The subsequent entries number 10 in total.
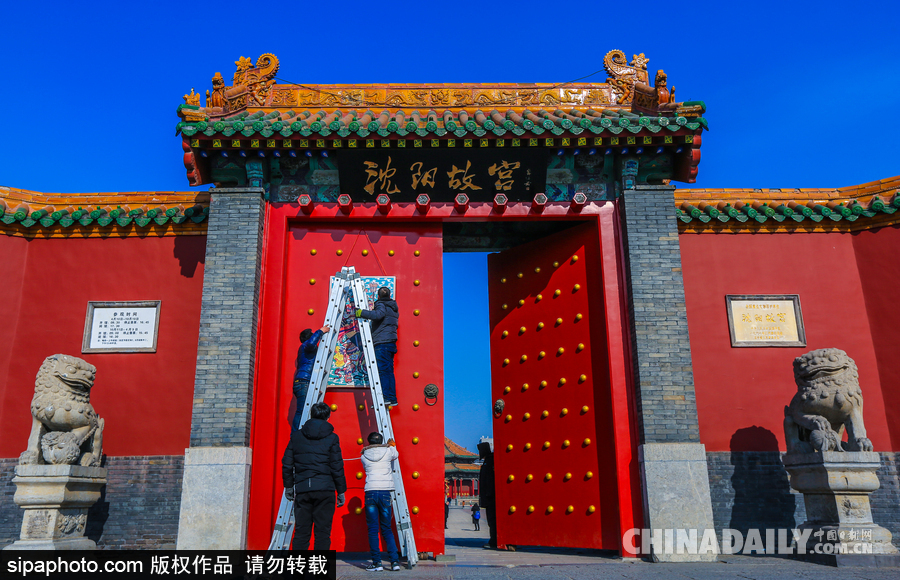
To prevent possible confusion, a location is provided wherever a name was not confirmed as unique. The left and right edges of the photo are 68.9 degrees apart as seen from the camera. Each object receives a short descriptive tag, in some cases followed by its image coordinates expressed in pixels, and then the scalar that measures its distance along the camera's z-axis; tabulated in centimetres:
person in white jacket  567
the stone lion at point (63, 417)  638
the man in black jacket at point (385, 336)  683
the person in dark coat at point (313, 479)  546
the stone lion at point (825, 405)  634
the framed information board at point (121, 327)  769
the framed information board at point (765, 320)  785
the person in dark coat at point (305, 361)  677
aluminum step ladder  582
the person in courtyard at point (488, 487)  834
